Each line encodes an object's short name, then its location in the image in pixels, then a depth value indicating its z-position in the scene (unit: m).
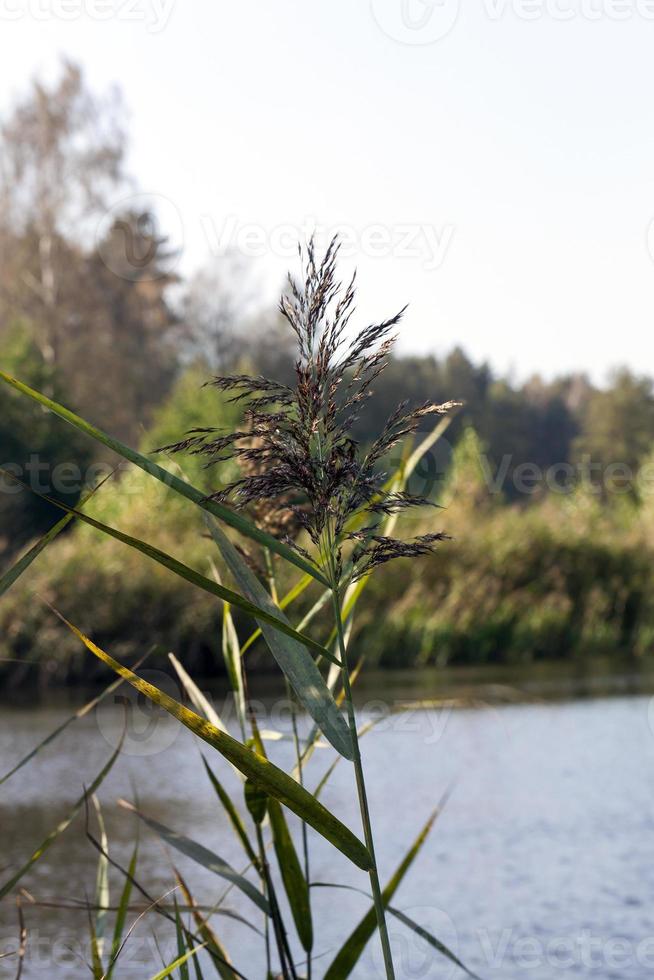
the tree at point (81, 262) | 36.57
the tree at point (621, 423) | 43.46
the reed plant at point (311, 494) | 2.28
